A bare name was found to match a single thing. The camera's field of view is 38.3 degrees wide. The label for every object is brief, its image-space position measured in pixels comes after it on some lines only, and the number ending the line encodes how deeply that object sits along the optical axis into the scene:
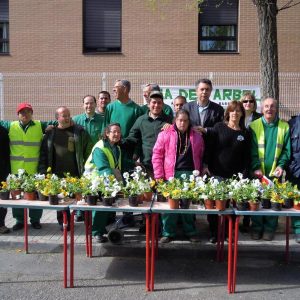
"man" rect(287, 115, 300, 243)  5.79
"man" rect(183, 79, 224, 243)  5.94
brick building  15.83
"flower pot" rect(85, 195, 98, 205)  4.60
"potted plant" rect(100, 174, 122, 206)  4.58
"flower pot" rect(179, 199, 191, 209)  4.53
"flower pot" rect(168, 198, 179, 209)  4.51
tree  7.62
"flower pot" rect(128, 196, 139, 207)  4.58
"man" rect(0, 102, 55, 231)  6.23
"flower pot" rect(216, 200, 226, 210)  4.48
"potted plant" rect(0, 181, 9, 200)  4.89
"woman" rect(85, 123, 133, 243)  5.50
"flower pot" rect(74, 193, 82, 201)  4.79
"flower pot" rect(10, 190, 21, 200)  4.94
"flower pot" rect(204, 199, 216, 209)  4.52
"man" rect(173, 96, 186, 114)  6.38
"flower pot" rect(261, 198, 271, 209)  4.56
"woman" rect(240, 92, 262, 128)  6.76
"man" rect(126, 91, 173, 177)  5.86
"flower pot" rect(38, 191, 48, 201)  4.81
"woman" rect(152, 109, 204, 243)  5.46
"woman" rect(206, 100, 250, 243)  5.55
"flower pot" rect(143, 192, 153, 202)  4.81
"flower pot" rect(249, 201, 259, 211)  4.48
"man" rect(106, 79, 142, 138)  6.41
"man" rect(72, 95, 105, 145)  6.92
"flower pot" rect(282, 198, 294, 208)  4.56
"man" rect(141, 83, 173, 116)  6.38
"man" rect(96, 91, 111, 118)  7.18
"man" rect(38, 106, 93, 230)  6.18
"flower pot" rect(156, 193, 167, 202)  4.85
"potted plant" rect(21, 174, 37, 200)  4.90
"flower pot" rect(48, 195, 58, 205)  4.65
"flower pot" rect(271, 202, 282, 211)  4.47
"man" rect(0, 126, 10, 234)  6.20
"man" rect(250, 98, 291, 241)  5.73
